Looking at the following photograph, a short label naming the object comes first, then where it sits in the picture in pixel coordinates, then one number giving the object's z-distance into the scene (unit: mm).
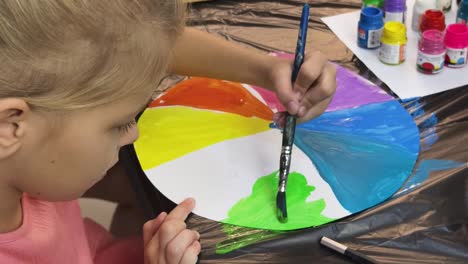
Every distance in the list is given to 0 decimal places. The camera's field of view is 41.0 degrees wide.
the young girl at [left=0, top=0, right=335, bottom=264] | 530
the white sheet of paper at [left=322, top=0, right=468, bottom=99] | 985
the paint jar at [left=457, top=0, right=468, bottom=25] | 1058
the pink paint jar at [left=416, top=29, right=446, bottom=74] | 996
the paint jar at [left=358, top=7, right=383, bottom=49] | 1063
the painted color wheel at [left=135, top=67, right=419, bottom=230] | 807
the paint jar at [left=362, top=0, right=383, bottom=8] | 1131
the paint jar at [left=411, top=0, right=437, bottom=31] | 1106
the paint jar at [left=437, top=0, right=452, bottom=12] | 1134
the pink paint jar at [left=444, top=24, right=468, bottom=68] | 993
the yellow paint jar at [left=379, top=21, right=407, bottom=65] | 1022
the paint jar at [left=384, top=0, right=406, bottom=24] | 1086
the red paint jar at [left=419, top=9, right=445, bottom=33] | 1053
